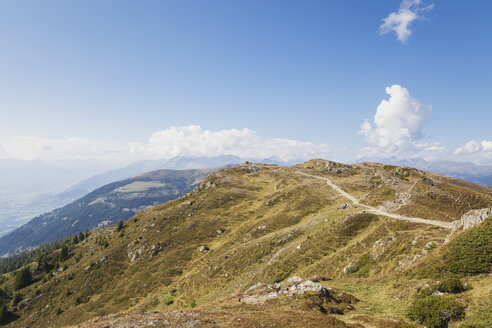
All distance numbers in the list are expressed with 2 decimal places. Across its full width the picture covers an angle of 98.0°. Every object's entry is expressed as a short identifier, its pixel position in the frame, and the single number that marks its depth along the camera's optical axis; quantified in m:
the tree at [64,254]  135.50
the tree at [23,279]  110.81
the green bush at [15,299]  90.72
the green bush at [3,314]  82.25
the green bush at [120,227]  130.25
